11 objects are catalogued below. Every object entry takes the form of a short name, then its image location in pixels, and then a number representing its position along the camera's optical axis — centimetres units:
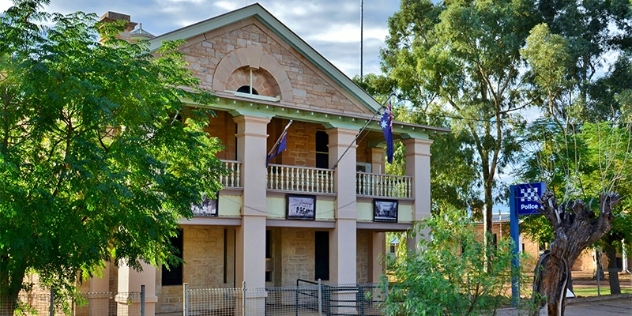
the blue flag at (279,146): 1988
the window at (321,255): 2481
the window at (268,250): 2397
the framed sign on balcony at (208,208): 1925
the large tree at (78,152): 1192
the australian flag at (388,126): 2073
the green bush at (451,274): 1243
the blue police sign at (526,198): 2142
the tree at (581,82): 2781
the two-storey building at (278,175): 2016
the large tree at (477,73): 3359
